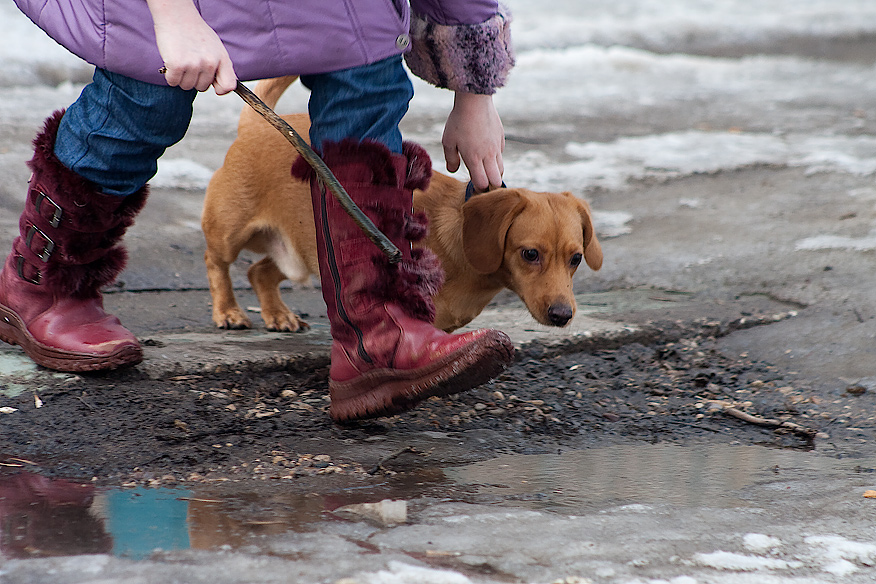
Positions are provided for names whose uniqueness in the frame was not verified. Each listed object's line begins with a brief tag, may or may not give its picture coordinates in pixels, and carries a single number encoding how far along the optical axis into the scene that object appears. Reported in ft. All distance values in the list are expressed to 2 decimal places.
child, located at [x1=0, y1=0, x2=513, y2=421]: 38.06
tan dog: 39.81
